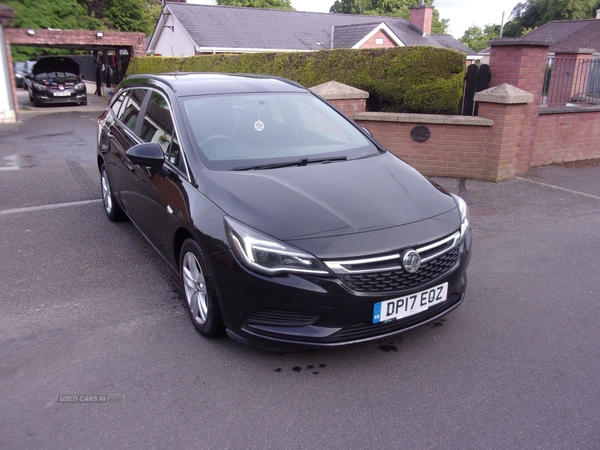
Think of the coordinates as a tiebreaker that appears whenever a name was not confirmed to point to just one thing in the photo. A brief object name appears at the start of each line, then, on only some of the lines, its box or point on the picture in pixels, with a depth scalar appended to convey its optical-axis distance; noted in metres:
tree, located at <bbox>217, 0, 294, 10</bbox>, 58.70
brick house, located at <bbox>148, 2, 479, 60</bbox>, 28.59
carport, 19.59
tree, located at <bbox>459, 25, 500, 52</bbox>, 73.44
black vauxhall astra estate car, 3.04
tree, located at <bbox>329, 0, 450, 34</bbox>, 68.47
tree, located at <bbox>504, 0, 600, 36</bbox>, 55.75
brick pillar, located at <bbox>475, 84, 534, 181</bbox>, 7.78
